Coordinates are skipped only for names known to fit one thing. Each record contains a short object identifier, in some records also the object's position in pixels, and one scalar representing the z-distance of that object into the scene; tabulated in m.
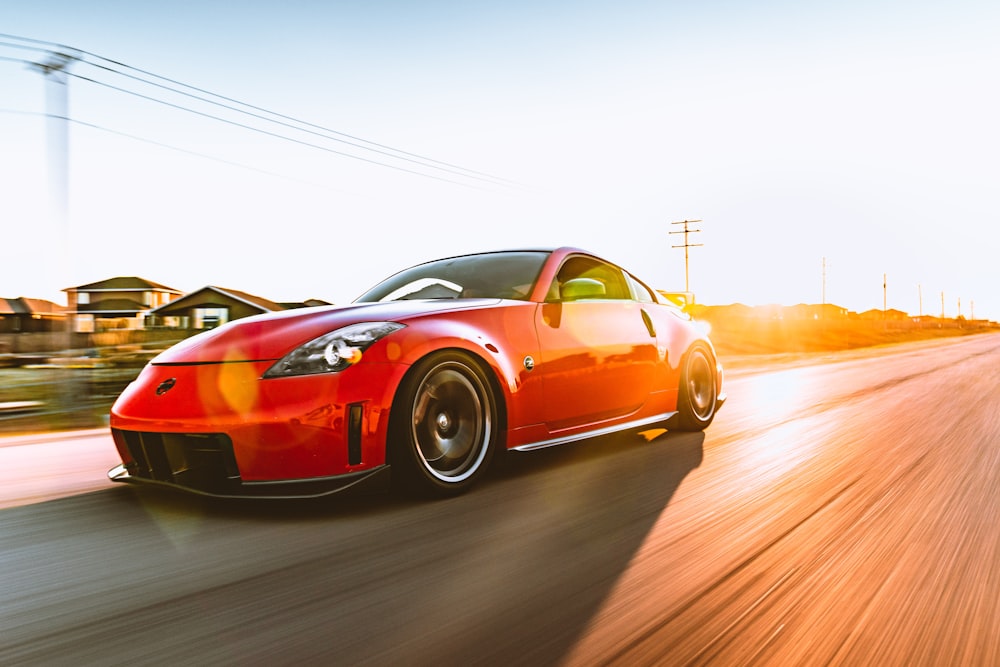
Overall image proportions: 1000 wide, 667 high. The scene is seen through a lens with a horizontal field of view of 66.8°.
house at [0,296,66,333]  62.75
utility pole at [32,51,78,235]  15.58
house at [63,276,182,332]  66.19
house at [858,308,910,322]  183.59
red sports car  3.28
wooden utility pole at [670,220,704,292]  54.53
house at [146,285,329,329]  55.03
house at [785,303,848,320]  171.75
